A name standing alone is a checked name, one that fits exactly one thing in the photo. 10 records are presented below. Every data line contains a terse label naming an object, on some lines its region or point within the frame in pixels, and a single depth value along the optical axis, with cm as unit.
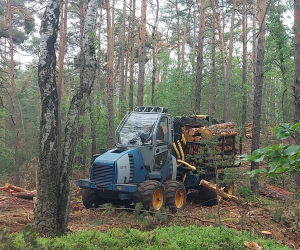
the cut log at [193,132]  1085
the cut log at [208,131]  1041
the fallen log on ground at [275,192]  1199
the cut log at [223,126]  1081
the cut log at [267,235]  717
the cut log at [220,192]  1045
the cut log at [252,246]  572
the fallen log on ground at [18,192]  1112
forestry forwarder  862
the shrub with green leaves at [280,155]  263
